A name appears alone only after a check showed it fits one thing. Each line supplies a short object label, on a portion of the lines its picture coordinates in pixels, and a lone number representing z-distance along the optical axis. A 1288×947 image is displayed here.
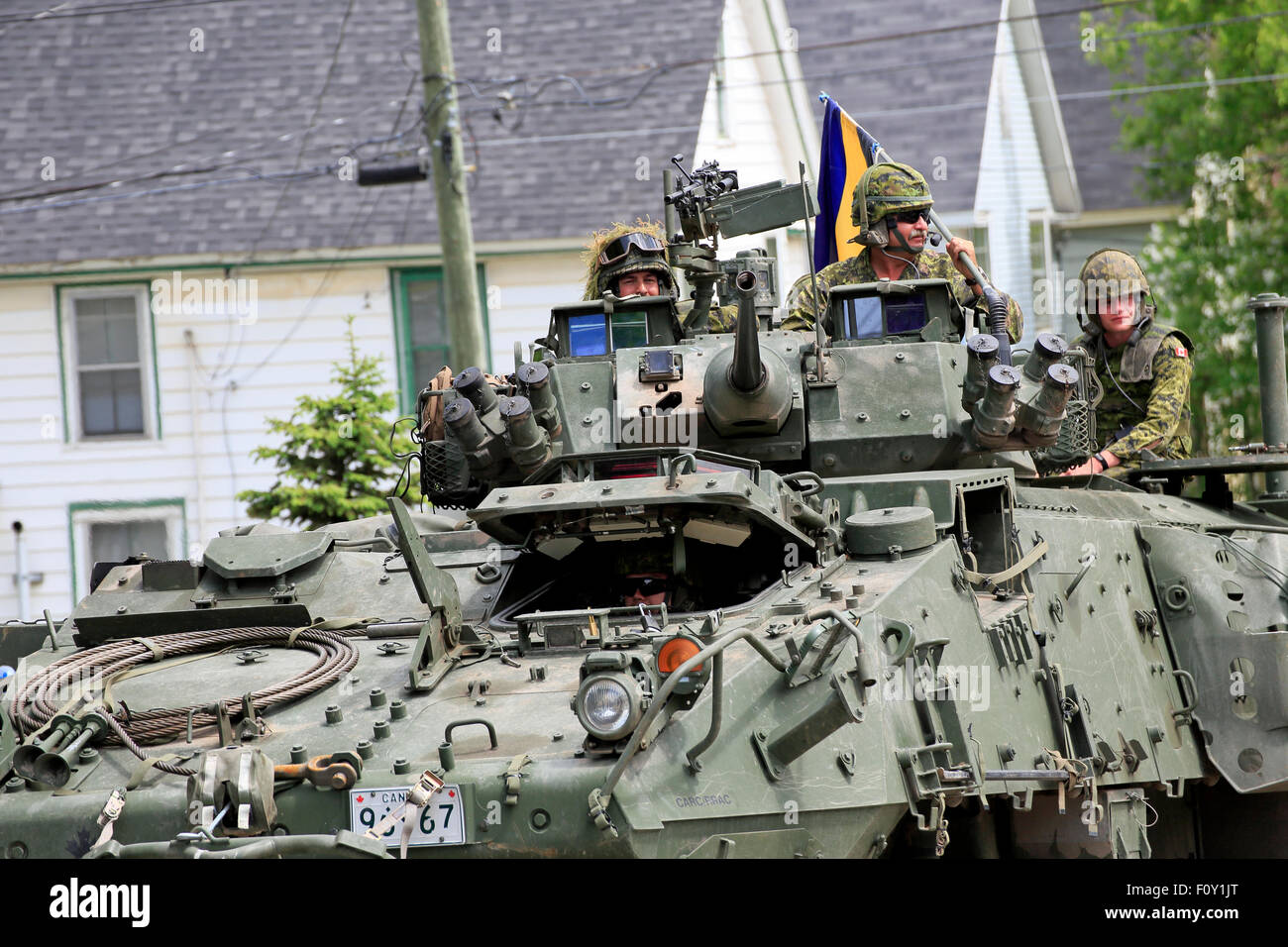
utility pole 15.75
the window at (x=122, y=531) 20.66
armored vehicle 6.55
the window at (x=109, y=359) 21.19
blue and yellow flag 15.20
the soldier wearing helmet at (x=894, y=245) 11.18
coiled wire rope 7.29
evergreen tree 17.11
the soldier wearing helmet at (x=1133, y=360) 12.08
